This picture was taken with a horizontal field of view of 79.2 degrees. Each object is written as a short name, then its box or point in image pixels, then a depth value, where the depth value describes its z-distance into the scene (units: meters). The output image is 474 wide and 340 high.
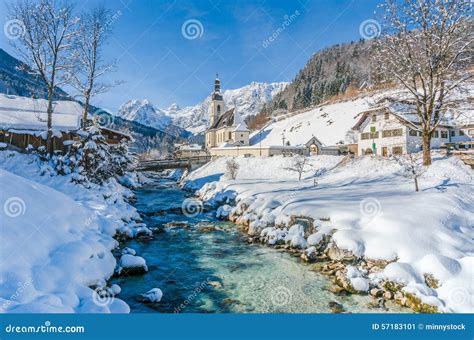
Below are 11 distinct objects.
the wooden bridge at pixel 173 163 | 43.75
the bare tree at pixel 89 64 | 23.76
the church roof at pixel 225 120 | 76.88
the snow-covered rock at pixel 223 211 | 21.85
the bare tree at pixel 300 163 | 32.09
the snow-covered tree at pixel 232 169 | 37.31
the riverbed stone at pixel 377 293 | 9.52
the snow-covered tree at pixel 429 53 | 18.88
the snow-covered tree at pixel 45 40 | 20.70
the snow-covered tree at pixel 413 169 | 17.69
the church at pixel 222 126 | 70.88
